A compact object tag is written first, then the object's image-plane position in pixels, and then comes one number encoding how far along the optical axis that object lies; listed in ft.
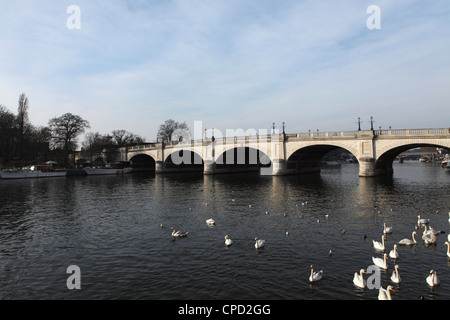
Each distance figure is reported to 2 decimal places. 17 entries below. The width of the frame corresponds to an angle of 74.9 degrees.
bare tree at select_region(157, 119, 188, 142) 365.20
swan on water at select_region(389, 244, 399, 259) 41.24
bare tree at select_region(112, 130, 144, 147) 385.29
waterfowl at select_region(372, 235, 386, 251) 44.74
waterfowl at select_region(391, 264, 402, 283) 33.83
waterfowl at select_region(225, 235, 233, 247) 49.32
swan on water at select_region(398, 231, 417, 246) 47.12
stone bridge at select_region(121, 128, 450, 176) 158.51
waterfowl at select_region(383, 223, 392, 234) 54.07
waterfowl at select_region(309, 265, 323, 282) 34.63
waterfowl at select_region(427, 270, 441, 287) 32.92
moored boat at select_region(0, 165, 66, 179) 208.03
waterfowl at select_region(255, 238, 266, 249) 47.19
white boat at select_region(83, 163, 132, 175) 259.02
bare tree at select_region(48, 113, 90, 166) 276.41
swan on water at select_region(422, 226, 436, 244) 47.57
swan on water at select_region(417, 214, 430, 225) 59.80
